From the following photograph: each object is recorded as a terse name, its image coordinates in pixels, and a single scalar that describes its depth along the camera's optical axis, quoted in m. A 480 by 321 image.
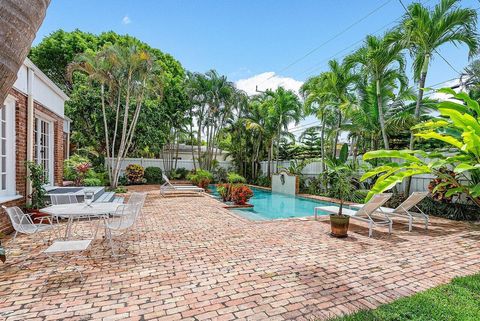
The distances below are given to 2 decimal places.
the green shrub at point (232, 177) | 14.26
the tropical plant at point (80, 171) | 11.93
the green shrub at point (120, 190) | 13.93
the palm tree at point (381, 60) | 9.60
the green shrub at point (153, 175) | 21.14
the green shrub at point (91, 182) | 12.16
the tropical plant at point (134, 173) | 19.52
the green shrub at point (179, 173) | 22.49
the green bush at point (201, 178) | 16.78
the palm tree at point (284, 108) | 18.59
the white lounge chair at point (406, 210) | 6.75
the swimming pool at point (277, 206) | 10.66
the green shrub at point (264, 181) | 20.38
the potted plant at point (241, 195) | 11.66
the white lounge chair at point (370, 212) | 6.22
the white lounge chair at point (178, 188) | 13.83
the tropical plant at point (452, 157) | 2.64
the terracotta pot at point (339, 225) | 5.97
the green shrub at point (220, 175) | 23.45
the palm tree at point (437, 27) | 8.34
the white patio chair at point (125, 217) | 4.80
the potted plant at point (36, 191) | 6.71
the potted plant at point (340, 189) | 5.98
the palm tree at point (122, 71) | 12.64
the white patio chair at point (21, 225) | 4.37
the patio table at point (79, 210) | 4.63
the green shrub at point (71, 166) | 12.30
